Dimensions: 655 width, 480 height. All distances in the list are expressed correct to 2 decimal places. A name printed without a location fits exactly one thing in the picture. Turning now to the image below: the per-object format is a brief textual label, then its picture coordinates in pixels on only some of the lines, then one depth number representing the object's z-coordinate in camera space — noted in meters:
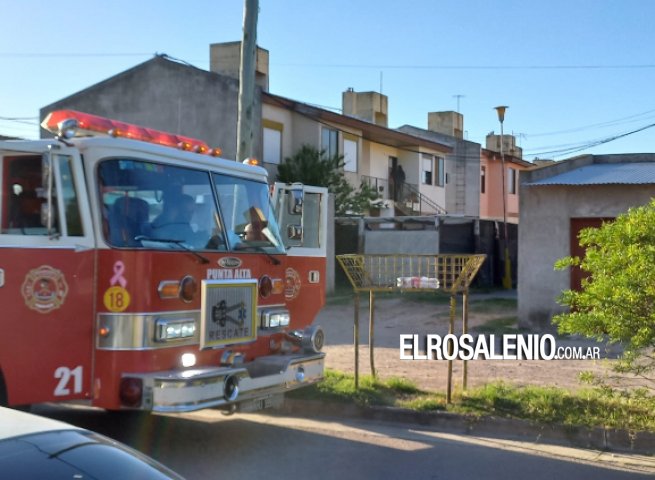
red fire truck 6.10
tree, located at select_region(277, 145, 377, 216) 27.92
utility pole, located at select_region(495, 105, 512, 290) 26.64
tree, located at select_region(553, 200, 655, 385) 6.91
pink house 46.72
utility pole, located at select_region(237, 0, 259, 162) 11.40
